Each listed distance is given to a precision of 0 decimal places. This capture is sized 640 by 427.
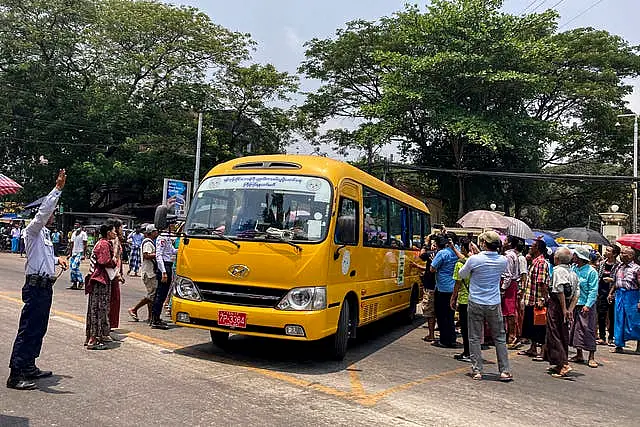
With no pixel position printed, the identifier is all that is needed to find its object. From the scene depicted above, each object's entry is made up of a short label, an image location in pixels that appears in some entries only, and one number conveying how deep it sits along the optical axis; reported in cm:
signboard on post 2636
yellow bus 697
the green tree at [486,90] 2700
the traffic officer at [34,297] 571
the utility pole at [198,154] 2773
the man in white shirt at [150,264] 976
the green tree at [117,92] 3297
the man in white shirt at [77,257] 1546
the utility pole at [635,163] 2952
